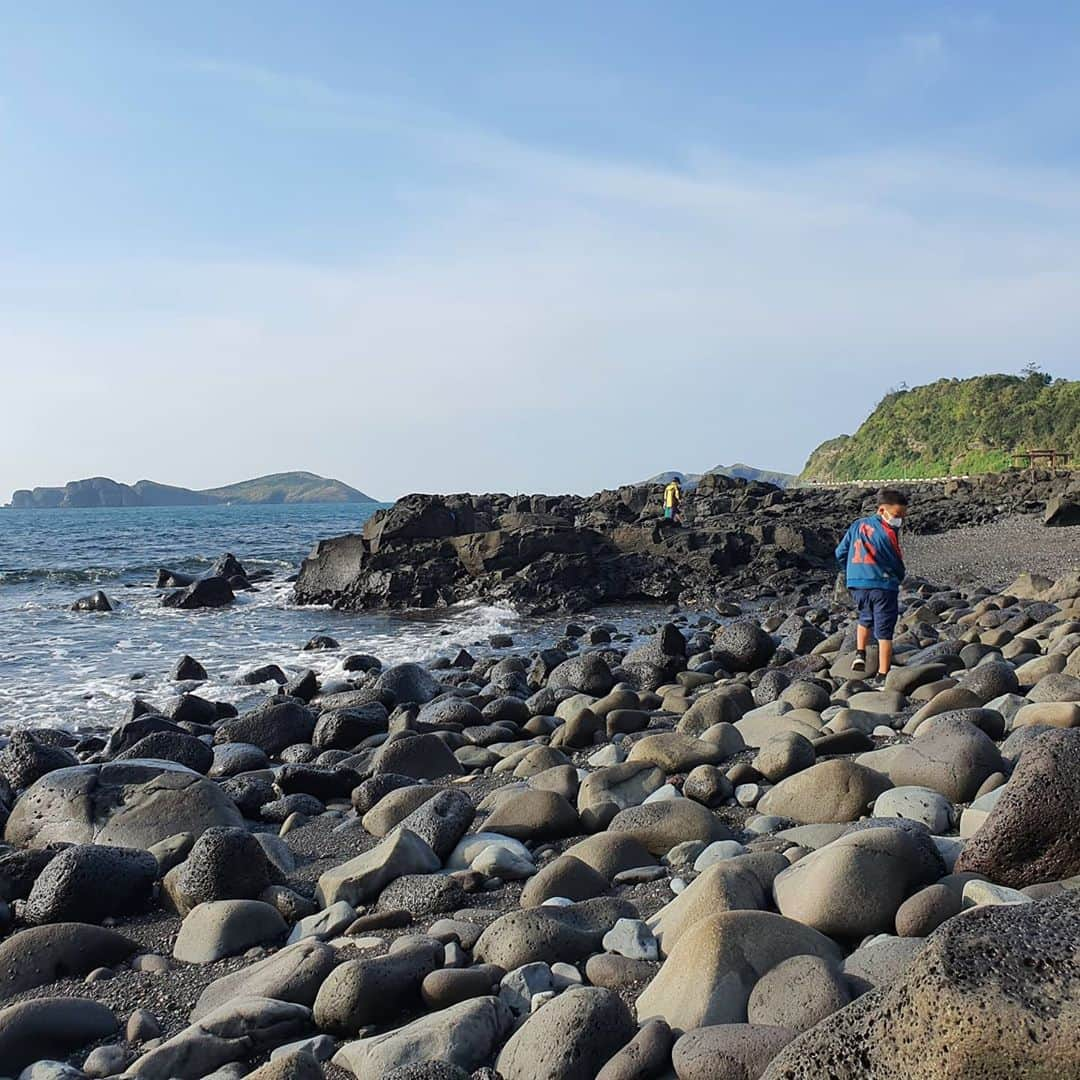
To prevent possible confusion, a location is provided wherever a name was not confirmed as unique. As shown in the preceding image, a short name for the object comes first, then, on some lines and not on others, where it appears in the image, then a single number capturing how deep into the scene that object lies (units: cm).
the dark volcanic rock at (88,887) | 493
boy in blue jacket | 982
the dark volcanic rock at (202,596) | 2322
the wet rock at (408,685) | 1107
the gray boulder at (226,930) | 446
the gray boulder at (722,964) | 303
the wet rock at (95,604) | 2276
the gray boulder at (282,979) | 365
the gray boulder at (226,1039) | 329
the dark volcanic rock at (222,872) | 495
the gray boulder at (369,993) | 347
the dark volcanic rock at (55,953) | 431
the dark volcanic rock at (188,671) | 1360
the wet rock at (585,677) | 1082
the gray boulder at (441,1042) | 306
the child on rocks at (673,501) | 2920
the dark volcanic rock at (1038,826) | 369
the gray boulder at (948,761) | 515
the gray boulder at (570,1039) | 287
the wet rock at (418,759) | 741
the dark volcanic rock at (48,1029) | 356
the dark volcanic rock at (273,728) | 928
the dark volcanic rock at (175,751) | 836
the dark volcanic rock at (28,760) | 806
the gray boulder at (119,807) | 617
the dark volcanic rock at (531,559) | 2239
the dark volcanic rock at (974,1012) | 183
